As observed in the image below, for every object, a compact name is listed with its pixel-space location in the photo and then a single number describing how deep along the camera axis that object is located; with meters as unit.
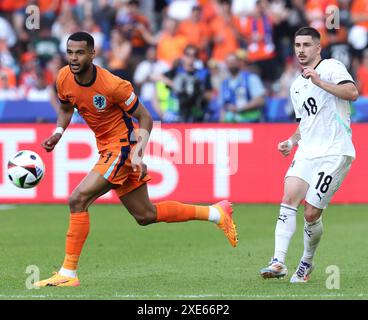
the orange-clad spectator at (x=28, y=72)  20.62
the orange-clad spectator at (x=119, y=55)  20.22
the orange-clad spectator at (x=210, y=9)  21.56
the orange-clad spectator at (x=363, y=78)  19.69
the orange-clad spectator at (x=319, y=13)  20.44
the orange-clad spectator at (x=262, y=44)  20.73
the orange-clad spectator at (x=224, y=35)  21.02
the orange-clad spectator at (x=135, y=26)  21.44
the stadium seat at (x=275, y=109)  18.25
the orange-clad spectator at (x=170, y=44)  20.91
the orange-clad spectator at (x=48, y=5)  22.72
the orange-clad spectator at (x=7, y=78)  20.25
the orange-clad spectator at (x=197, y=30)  21.12
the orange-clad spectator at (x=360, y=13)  20.92
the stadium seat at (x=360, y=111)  17.84
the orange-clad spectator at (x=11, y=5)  22.95
